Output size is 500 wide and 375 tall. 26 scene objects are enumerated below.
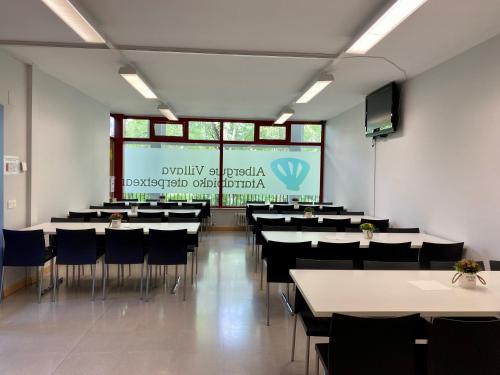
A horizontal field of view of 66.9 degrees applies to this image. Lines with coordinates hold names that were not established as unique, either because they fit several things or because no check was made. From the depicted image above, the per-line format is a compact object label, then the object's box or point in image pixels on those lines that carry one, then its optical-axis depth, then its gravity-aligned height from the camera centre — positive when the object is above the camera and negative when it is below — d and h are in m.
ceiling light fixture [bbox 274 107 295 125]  7.87 +1.43
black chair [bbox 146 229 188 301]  4.42 -0.81
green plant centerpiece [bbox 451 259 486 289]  2.48 -0.59
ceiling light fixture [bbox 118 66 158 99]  4.86 +1.37
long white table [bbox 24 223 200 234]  4.82 -0.66
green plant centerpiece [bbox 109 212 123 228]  4.75 -0.55
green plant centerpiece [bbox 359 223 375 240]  4.46 -0.57
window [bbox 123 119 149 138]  9.75 +1.26
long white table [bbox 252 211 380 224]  6.22 -0.62
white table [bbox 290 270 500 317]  2.05 -0.69
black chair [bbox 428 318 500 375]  1.81 -0.78
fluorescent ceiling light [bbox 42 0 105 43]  3.07 +1.41
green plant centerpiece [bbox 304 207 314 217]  6.13 -0.53
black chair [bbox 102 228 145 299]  4.42 -0.82
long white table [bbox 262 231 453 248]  4.30 -0.68
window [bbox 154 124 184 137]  9.84 +1.27
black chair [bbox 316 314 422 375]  1.83 -0.80
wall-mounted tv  5.88 +1.17
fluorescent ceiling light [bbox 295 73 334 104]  5.08 +1.39
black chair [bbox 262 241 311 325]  3.75 -0.78
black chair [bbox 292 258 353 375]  2.49 -0.96
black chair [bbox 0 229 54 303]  4.26 -0.83
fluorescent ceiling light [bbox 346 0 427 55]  3.00 +1.41
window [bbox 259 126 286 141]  10.02 +1.24
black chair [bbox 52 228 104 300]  4.36 -0.82
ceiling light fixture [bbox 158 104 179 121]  7.54 +1.41
